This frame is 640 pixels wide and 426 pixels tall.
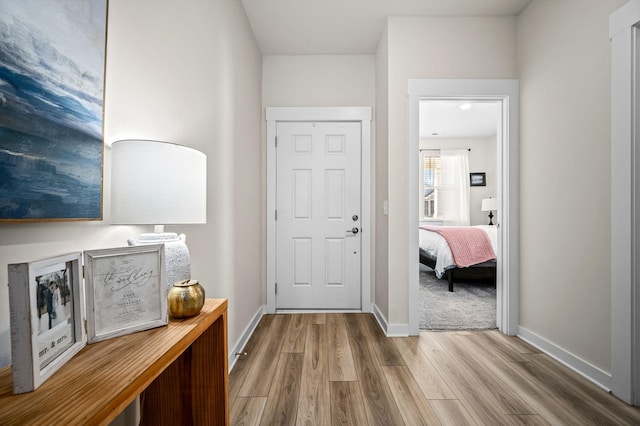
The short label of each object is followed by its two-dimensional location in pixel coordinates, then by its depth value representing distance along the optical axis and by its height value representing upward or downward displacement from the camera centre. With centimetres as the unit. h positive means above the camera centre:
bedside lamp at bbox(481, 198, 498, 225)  624 +8
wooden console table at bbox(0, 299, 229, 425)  51 -35
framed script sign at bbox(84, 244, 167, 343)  74 -22
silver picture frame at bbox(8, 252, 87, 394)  53 -21
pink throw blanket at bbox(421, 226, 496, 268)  387 -52
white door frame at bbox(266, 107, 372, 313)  309 +39
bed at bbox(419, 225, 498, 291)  389 -63
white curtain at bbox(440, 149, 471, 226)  659 +50
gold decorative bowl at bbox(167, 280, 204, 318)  94 -29
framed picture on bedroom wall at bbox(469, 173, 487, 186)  679 +67
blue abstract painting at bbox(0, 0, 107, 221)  65 +26
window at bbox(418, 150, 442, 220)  676 +54
